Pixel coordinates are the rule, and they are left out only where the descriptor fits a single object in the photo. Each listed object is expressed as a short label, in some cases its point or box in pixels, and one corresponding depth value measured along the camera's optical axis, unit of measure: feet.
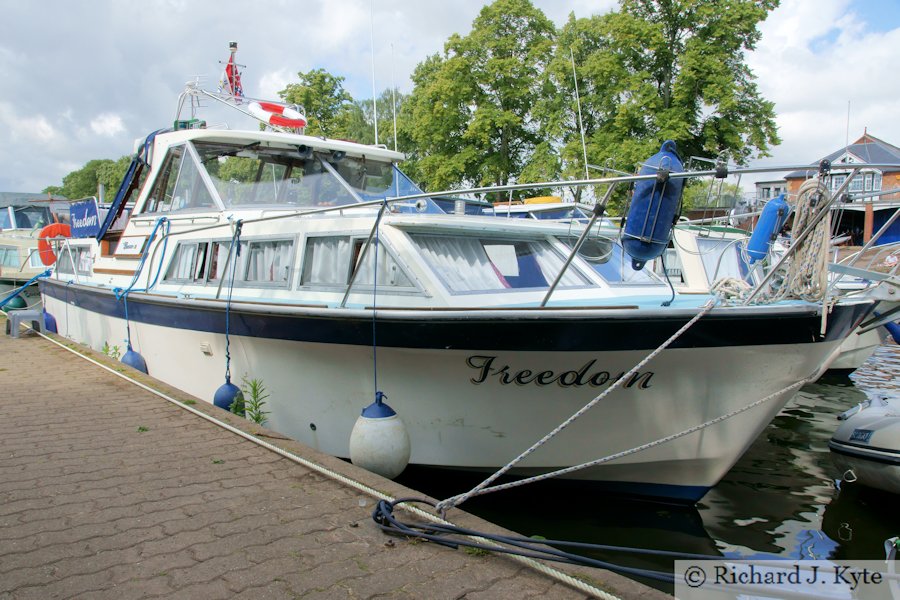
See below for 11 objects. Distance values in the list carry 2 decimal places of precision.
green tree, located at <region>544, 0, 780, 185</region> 65.82
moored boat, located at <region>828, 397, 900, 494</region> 19.19
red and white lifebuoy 29.81
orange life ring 40.11
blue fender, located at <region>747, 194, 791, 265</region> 21.11
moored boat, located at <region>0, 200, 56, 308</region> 54.95
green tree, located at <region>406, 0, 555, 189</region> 76.18
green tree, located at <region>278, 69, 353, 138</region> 85.05
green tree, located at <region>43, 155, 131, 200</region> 240.73
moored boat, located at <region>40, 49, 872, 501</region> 14.15
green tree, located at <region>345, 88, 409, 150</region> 129.17
